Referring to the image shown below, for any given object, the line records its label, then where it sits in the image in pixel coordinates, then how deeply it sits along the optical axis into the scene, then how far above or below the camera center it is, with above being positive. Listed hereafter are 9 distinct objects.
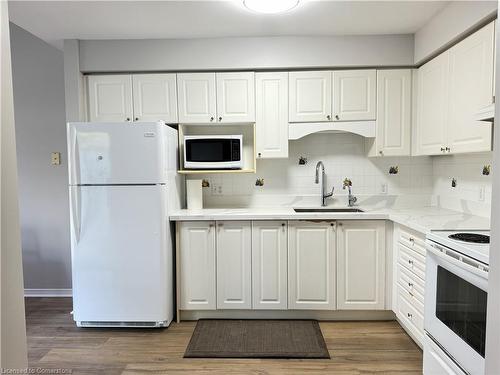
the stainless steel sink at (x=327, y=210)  3.01 -0.35
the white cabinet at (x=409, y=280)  2.11 -0.77
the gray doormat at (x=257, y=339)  2.23 -1.25
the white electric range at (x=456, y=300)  1.40 -0.64
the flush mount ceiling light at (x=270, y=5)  2.08 +1.12
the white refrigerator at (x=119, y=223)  2.49 -0.38
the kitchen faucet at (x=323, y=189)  3.13 -0.16
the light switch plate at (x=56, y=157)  3.27 +0.19
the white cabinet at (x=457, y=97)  1.98 +0.54
